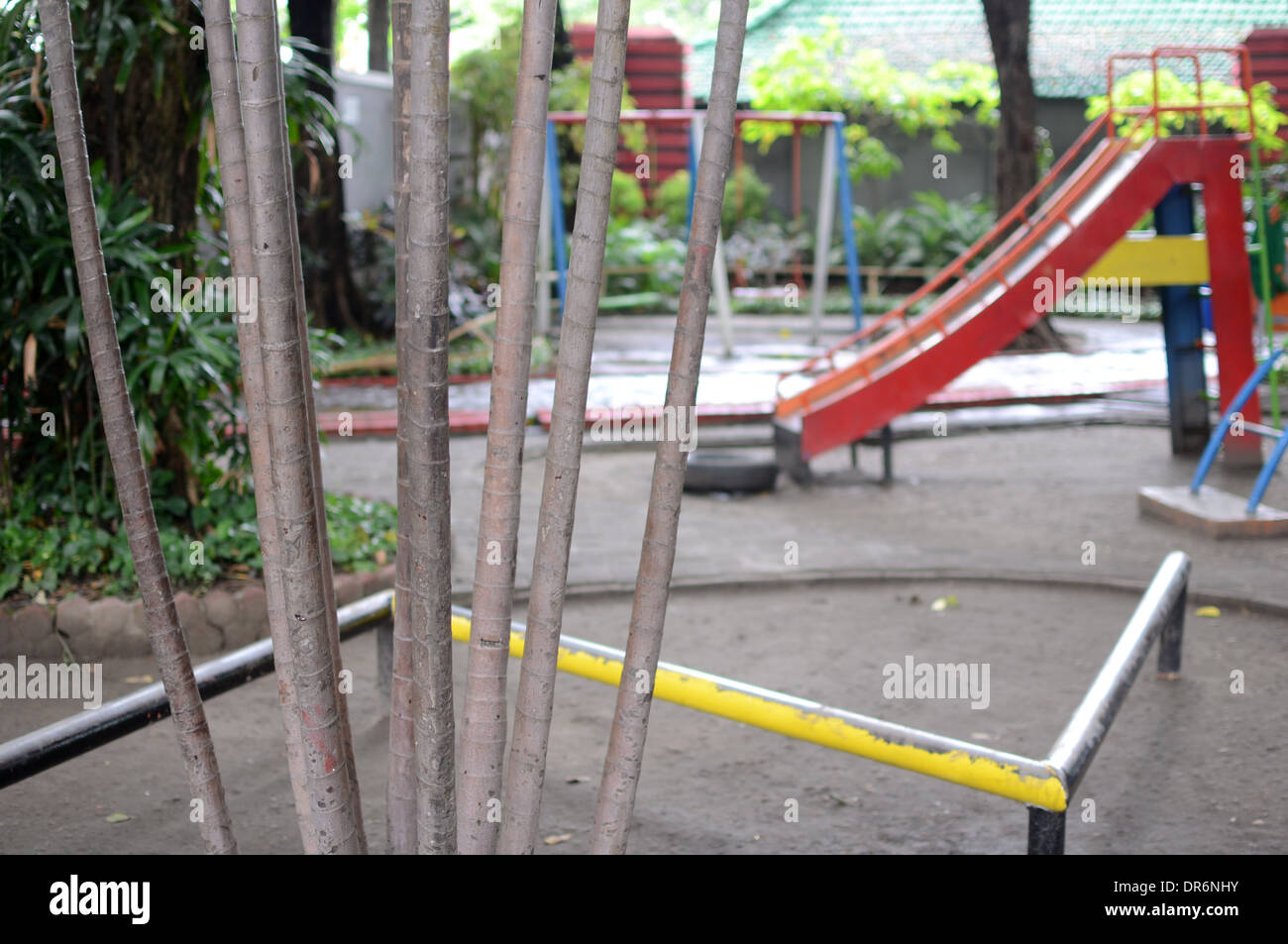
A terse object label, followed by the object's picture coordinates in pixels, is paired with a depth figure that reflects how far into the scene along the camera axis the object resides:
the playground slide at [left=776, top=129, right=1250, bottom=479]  7.11
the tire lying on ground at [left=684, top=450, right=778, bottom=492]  7.15
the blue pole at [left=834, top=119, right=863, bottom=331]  11.09
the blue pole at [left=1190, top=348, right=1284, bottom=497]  6.31
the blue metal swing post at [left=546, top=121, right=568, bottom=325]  12.34
